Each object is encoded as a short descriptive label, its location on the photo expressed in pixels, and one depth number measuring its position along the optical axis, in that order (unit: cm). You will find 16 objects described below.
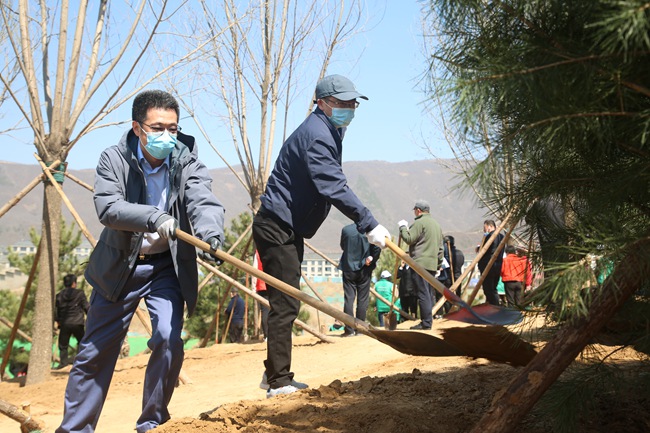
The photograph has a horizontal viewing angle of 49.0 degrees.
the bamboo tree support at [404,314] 963
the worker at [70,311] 966
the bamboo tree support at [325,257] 967
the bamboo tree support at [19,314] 694
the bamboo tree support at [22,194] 660
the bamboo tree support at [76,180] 680
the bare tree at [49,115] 679
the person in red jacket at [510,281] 912
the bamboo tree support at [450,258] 1042
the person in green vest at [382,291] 1165
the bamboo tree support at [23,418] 398
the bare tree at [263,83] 865
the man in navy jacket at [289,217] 380
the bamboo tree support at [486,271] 741
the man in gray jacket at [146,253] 315
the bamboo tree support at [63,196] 624
